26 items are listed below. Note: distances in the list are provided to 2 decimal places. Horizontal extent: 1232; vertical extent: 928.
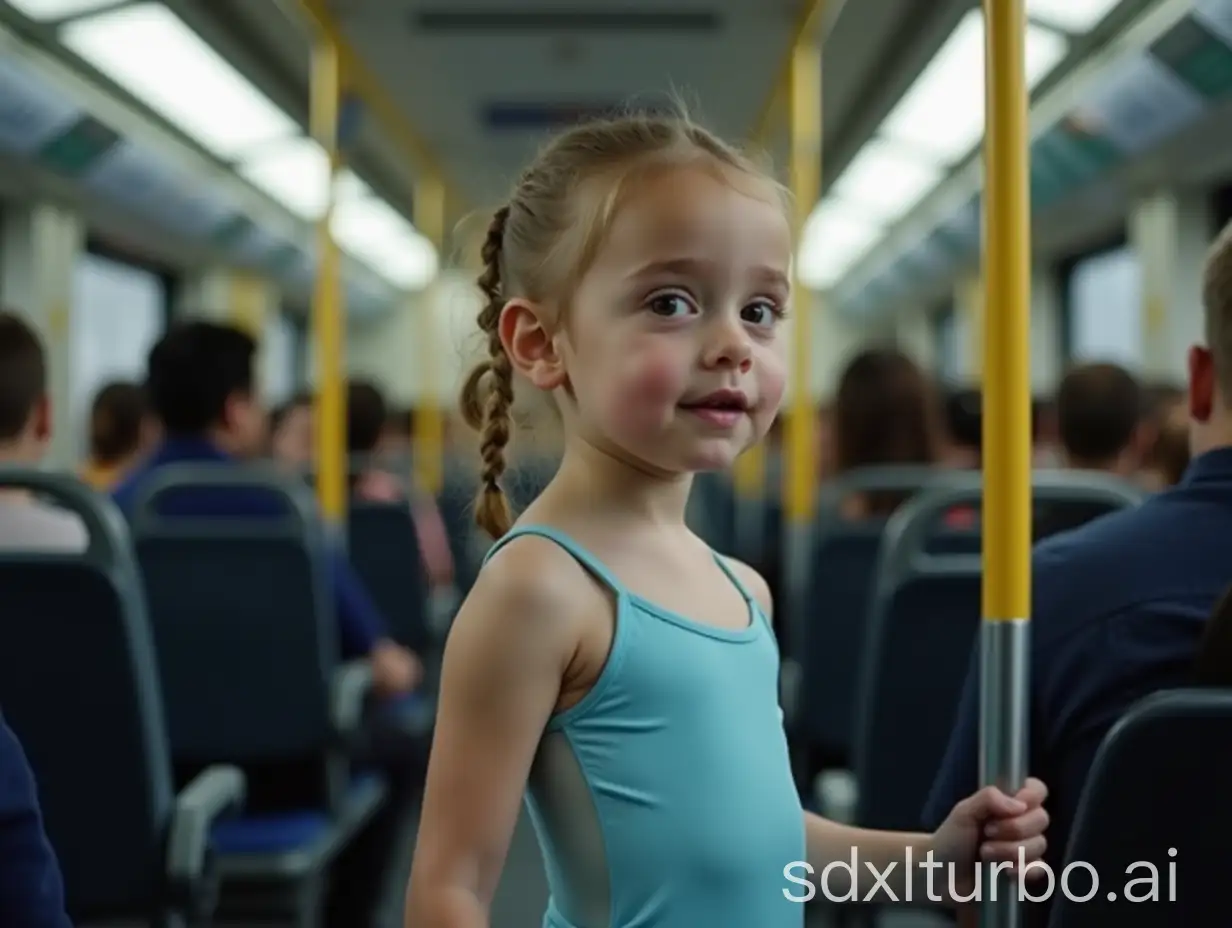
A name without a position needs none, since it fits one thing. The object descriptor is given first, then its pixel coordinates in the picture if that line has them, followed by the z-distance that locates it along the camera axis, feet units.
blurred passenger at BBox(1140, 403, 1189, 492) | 8.26
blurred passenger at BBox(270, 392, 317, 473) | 17.33
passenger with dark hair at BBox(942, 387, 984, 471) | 14.10
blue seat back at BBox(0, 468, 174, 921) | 6.39
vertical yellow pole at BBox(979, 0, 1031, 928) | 3.57
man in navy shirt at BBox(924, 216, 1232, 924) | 4.36
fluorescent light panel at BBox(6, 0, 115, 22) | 14.49
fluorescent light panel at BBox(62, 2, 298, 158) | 15.81
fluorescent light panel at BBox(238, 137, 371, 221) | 24.11
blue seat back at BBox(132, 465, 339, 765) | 9.16
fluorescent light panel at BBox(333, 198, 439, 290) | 31.68
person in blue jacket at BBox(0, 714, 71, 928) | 3.35
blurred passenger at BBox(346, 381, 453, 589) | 15.74
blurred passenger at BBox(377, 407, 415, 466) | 25.17
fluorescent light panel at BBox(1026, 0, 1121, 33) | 15.75
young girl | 3.28
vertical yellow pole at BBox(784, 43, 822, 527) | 12.47
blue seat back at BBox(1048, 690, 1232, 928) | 3.22
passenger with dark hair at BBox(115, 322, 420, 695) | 10.72
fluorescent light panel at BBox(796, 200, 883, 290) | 33.04
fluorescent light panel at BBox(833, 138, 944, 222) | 25.11
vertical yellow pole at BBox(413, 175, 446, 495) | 23.54
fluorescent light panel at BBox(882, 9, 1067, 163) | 17.25
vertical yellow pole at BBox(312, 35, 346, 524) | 12.01
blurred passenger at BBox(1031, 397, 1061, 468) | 18.68
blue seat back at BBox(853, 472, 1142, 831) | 7.25
